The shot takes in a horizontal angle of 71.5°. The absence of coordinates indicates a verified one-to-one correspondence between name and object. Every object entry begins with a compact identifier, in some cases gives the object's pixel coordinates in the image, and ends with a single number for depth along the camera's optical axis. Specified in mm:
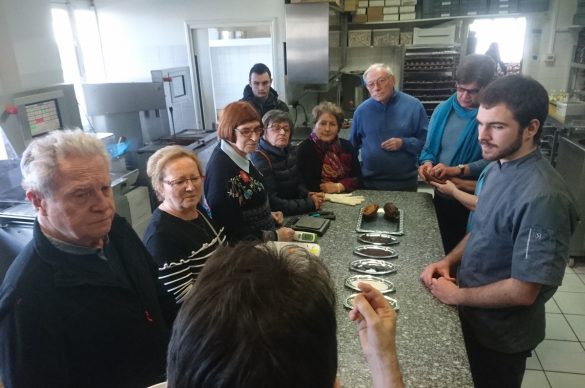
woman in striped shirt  1440
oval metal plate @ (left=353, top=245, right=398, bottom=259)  1770
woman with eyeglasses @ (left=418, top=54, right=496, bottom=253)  2188
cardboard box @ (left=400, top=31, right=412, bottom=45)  4922
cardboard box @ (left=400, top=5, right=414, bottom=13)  4750
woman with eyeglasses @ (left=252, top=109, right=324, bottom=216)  2287
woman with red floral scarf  2615
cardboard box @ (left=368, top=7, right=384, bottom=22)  4832
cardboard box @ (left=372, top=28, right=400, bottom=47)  4969
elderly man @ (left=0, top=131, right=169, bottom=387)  951
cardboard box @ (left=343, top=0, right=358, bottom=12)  4773
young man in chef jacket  1263
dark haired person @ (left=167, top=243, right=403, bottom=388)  537
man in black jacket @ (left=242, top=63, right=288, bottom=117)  3350
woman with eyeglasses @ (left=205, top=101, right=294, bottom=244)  1821
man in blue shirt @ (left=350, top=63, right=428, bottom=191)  2822
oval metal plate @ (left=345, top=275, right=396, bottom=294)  1523
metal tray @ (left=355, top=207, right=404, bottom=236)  2030
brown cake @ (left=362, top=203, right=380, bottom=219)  2154
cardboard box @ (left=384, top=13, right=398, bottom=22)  4820
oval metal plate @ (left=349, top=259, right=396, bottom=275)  1648
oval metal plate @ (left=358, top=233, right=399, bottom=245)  1896
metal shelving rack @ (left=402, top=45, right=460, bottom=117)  4801
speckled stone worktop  1141
